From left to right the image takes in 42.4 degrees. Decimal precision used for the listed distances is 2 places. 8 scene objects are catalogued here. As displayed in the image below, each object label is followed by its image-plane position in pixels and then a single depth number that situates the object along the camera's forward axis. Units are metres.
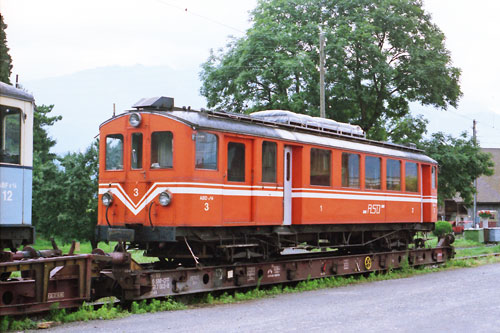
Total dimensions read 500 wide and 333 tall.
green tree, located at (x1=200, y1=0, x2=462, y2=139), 29.59
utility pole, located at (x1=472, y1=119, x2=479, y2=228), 53.96
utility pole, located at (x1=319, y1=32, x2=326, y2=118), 22.95
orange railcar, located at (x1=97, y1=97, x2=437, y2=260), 12.01
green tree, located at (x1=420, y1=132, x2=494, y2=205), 32.01
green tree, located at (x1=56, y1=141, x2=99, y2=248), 27.84
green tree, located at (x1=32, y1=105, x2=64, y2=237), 28.22
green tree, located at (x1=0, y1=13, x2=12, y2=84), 27.86
